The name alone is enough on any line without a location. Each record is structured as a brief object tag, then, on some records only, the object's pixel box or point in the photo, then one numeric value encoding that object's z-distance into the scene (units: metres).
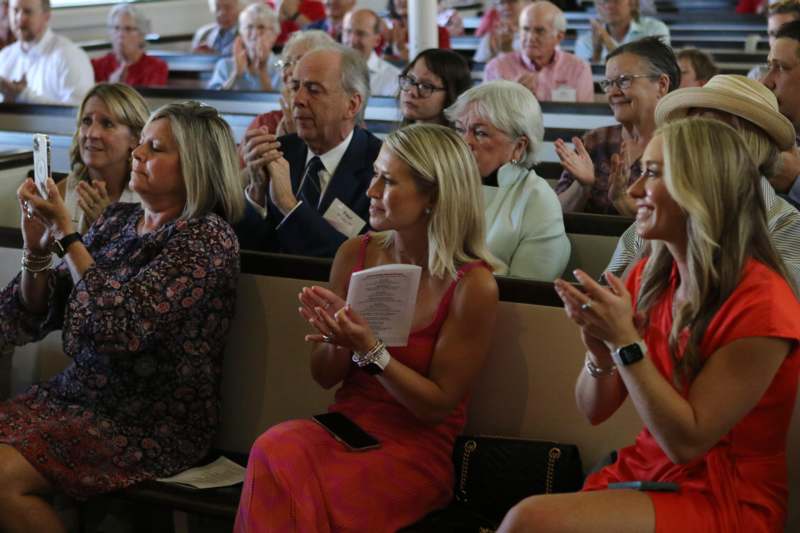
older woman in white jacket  6.25
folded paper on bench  5.32
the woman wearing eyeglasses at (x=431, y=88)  8.12
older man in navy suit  6.26
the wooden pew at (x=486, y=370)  5.06
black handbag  4.89
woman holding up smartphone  5.30
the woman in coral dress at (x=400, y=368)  4.75
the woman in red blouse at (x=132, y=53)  16.44
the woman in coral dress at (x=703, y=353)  3.90
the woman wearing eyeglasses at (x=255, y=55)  14.96
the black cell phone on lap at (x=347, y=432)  4.93
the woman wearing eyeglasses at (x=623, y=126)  7.31
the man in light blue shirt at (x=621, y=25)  15.25
